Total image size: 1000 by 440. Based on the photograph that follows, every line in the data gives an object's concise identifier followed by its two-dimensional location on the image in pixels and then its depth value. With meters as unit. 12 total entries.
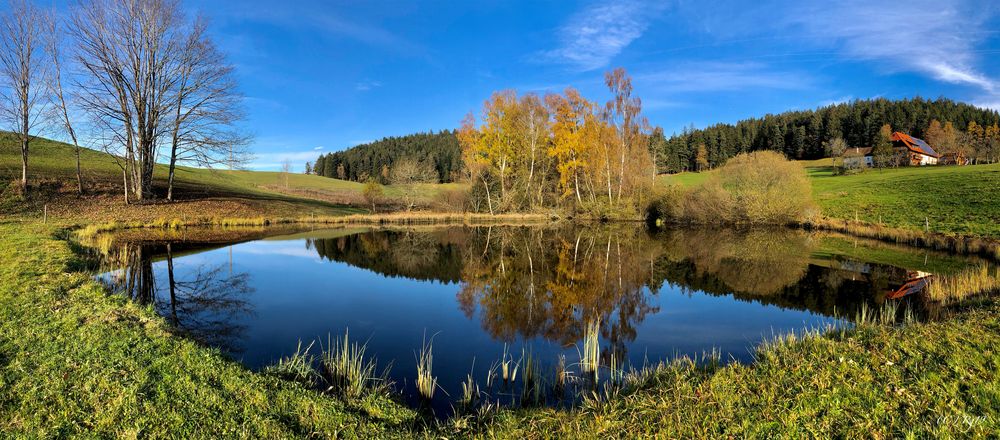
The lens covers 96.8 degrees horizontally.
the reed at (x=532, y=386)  6.06
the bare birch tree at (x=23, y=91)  27.95
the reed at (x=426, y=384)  5.98
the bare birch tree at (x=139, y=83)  27.88
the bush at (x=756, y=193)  32.09
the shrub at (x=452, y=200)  44.12
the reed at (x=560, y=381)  6.38
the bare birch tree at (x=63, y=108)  28.41
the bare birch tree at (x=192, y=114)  30.80
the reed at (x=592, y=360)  6.84
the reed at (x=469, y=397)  5.81
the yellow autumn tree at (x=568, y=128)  38.53
